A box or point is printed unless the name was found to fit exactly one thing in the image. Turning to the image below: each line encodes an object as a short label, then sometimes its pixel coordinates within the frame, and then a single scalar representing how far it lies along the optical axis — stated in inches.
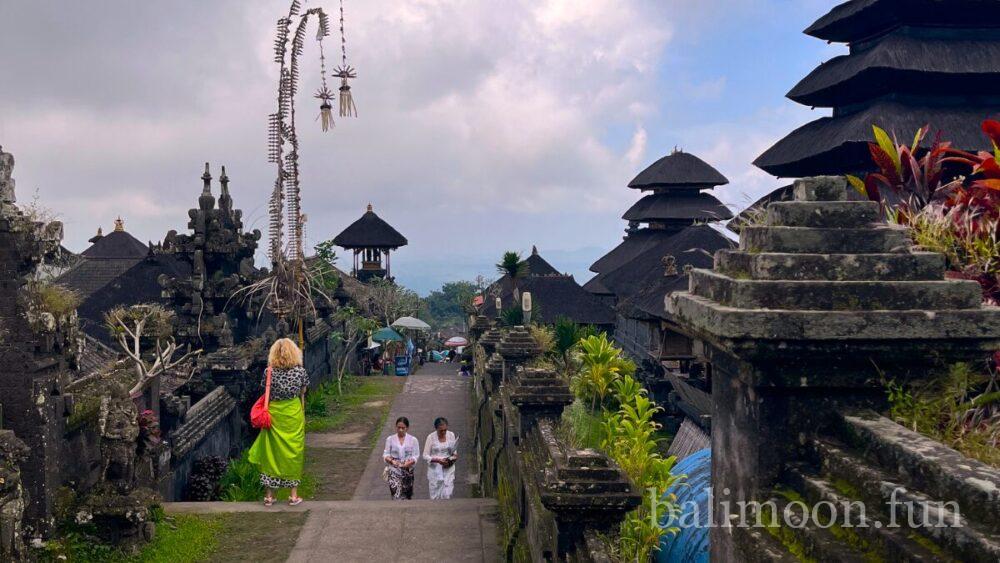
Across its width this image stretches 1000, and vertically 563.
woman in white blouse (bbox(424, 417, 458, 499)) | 396.2
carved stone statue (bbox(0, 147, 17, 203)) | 284.4
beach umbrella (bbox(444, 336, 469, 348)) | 1487.5
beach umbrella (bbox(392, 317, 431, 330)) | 1237.1
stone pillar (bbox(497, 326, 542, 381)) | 378.0
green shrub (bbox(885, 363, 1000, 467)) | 109.3
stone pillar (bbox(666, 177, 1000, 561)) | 108.7
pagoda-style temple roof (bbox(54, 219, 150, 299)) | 1180.5
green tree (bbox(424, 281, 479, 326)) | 3379.7
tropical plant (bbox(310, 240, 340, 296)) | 872.9
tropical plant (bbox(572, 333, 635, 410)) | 676.1
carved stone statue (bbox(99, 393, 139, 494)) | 299.6
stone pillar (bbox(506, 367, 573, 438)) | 280.1
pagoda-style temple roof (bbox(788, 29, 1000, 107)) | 638.5
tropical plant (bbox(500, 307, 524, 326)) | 948.0
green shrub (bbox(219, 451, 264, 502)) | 416.2
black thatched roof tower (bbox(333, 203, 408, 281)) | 1669.5
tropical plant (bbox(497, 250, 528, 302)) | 1112.2
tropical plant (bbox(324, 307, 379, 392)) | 1012.5
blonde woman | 346.3
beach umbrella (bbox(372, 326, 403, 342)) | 1180.5
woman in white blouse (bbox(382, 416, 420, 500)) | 394.0
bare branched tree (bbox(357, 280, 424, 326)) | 1330.7
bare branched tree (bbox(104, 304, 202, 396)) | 504.1
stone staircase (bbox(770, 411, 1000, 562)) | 82.7
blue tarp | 268.5
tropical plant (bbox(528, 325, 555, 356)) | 721.5
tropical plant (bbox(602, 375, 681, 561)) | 277.5
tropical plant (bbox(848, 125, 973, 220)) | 179.3
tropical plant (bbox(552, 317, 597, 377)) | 768.3
